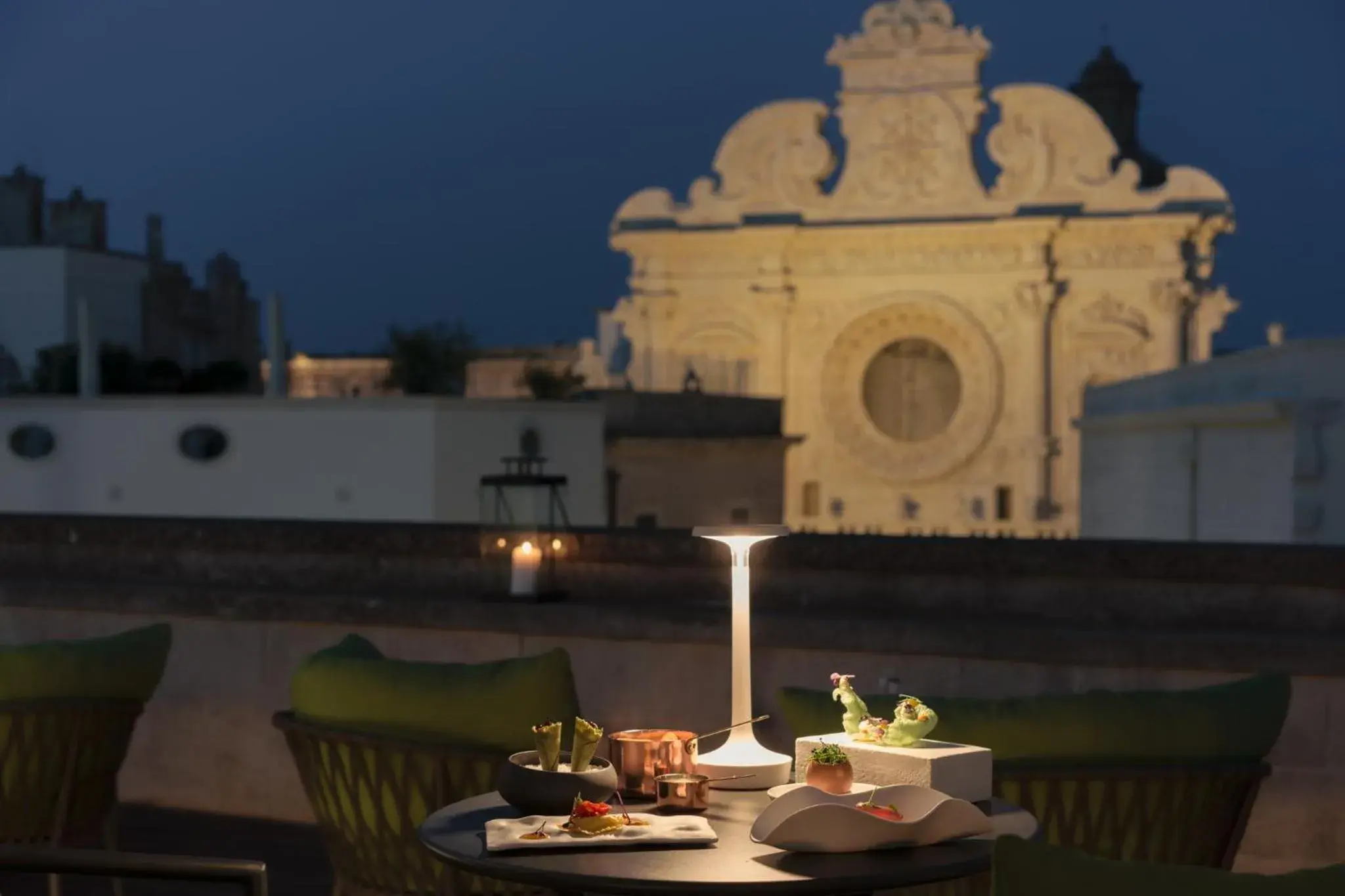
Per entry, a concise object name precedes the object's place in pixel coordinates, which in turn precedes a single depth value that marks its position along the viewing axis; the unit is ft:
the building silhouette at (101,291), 126.41
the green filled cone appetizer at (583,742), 12.01
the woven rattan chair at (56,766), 15.57
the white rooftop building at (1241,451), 54.19
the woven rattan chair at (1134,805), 12.36
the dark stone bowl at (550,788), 11.87
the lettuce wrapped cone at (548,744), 12.03
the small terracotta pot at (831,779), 11.69
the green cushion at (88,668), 15.89
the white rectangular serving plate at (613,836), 11.07
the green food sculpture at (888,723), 12.07
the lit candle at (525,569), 20.71
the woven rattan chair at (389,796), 13.70
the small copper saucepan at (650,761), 12.42
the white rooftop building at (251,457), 83.61
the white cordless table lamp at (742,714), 12.95
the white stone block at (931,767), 11.78
